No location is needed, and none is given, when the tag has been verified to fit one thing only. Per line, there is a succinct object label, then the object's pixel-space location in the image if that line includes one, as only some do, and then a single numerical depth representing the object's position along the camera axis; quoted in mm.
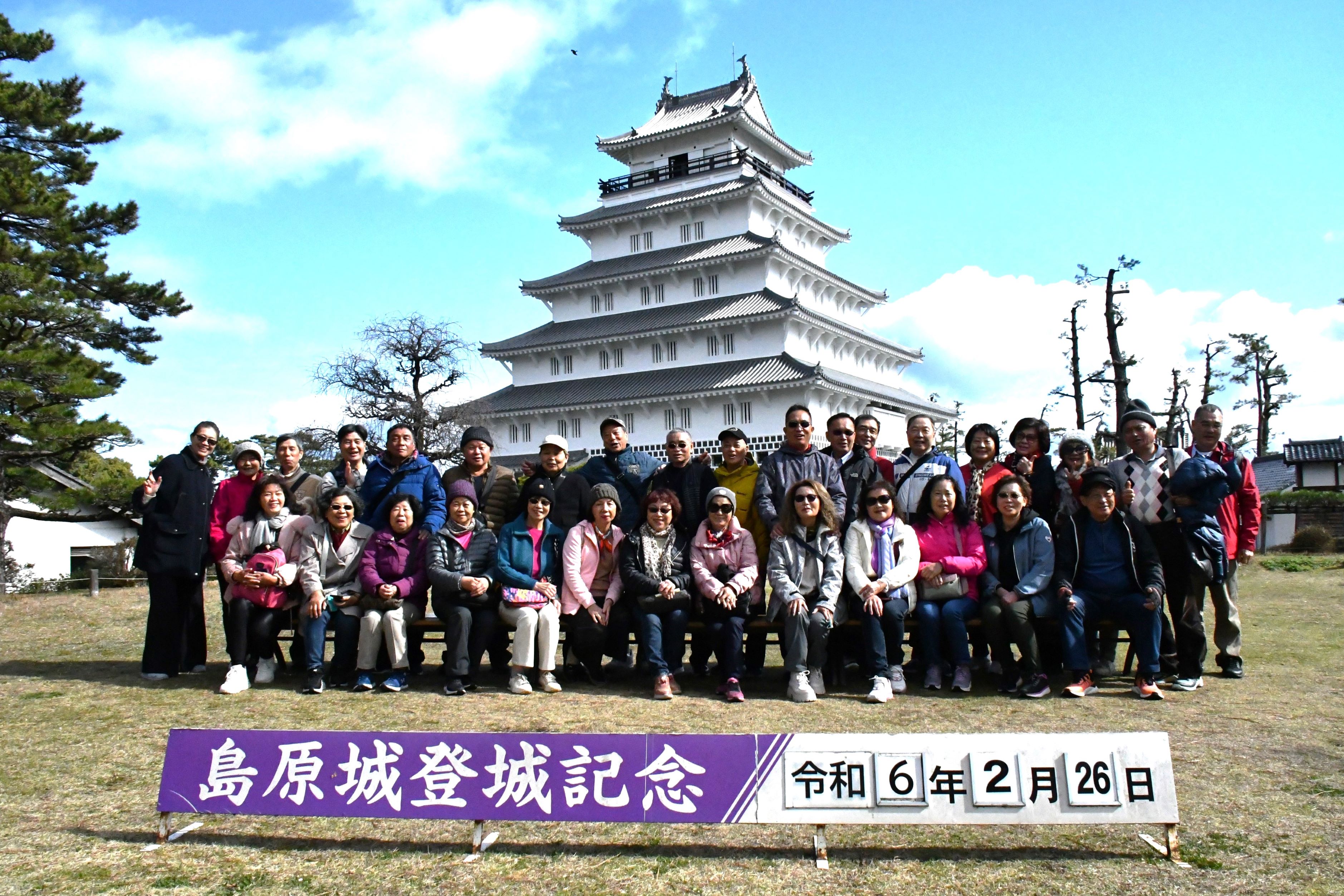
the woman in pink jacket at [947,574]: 6207
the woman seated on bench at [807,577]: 6086
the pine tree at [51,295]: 14633
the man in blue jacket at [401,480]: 6965
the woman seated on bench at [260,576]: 6465
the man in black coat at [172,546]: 6953
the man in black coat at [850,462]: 6840
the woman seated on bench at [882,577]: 6105
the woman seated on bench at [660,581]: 6246
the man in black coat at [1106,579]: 5941
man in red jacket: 6621
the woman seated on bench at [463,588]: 6242
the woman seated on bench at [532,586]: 6293
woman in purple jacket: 6324
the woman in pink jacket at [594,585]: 6441
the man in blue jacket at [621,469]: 7133
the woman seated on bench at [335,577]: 6383
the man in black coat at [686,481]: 6910
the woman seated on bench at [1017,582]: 6020
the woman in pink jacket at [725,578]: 6121
